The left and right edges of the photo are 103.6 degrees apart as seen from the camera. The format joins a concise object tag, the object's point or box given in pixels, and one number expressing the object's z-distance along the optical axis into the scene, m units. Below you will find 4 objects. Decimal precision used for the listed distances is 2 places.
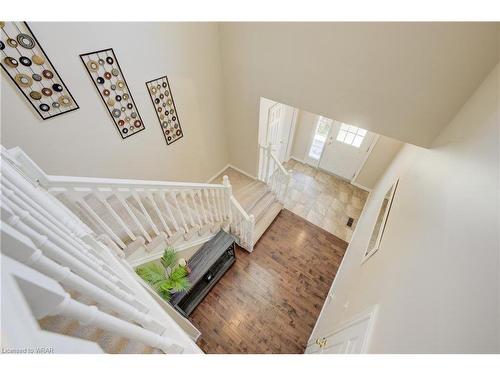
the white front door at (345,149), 4.40
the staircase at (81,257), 0.50
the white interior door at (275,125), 3.71
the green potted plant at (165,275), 2.01
